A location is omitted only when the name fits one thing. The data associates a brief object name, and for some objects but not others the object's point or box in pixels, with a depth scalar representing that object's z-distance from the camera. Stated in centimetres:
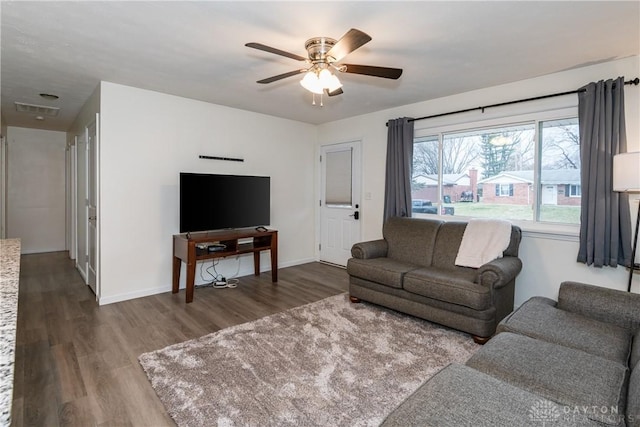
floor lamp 243
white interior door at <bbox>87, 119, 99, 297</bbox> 373
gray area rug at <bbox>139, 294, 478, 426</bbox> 190
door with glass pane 518
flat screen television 384
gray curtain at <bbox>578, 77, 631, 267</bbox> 283
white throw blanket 321
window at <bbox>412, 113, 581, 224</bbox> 330
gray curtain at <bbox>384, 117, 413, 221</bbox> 432
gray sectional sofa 116
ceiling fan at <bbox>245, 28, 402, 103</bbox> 240
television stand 372
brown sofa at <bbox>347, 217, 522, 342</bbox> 274
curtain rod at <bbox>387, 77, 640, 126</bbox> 281
